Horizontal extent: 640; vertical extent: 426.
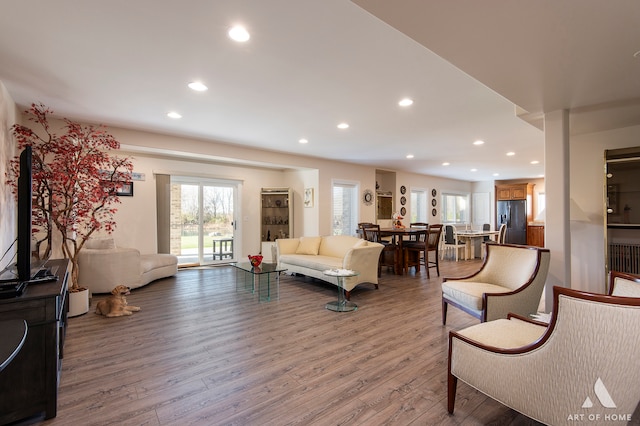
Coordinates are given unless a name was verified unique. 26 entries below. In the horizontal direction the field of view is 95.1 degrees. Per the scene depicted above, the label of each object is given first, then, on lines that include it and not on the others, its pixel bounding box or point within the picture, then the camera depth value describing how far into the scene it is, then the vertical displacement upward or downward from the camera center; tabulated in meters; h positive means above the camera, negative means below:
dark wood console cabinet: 1.72 -0.89
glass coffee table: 4.31 -1.15
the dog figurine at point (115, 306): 3.57 -1.12
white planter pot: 3.55 -1.07
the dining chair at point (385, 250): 5.85 -0.77
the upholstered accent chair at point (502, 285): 2.75 -0.76
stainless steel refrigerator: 10.17 -0.27
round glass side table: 3.79 -1.16
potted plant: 3.42 +0.42
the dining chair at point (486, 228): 10.09 -0.53
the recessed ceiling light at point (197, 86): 3.04 +1.37
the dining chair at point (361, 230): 6.26 -0.35
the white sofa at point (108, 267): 4.39 -0.80
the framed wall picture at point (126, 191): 5.61 +0.47
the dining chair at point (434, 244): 5.77 -0.63
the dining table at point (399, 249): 5.91 -0.74
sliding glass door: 6.49 -0.12
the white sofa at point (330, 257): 4.33 -0.75
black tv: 2.06 -0.02
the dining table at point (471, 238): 8.01 -0.71
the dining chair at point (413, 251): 5.86 -0.78
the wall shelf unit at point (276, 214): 7.52 +0.01
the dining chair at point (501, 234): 7.82 -0.59
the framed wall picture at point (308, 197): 7.35 +0.43
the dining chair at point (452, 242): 7.86 -0.79
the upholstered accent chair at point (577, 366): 1.20 -0.71
